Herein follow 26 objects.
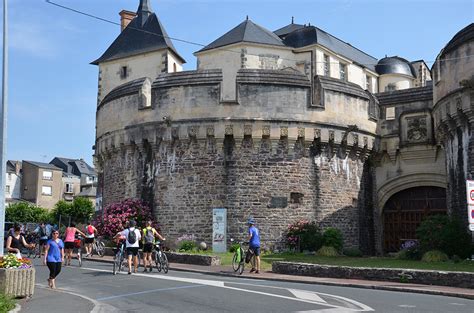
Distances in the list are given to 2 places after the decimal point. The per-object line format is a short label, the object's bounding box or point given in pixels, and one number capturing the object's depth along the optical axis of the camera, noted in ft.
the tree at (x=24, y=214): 194.80
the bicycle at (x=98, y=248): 71.26
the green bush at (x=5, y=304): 25.48
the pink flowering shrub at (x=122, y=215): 75.31
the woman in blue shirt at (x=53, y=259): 40.57
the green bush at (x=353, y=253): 73.46
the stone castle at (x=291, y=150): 72.74
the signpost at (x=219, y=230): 72.38
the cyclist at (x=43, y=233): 68.33
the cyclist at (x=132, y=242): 51.78
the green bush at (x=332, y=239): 71.92
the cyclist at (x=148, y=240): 53.57
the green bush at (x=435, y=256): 59.21
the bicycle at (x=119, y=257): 51.19
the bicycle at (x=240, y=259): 51.57
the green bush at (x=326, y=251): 69.70
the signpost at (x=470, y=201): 35.65
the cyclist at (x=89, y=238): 67.77
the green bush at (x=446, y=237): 61.72
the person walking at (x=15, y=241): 40.67
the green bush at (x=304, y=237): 71.67
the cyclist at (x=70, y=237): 58.34
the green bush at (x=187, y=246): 71.92
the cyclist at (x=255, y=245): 52.21
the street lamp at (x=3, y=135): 33.42
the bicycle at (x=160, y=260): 52.75
